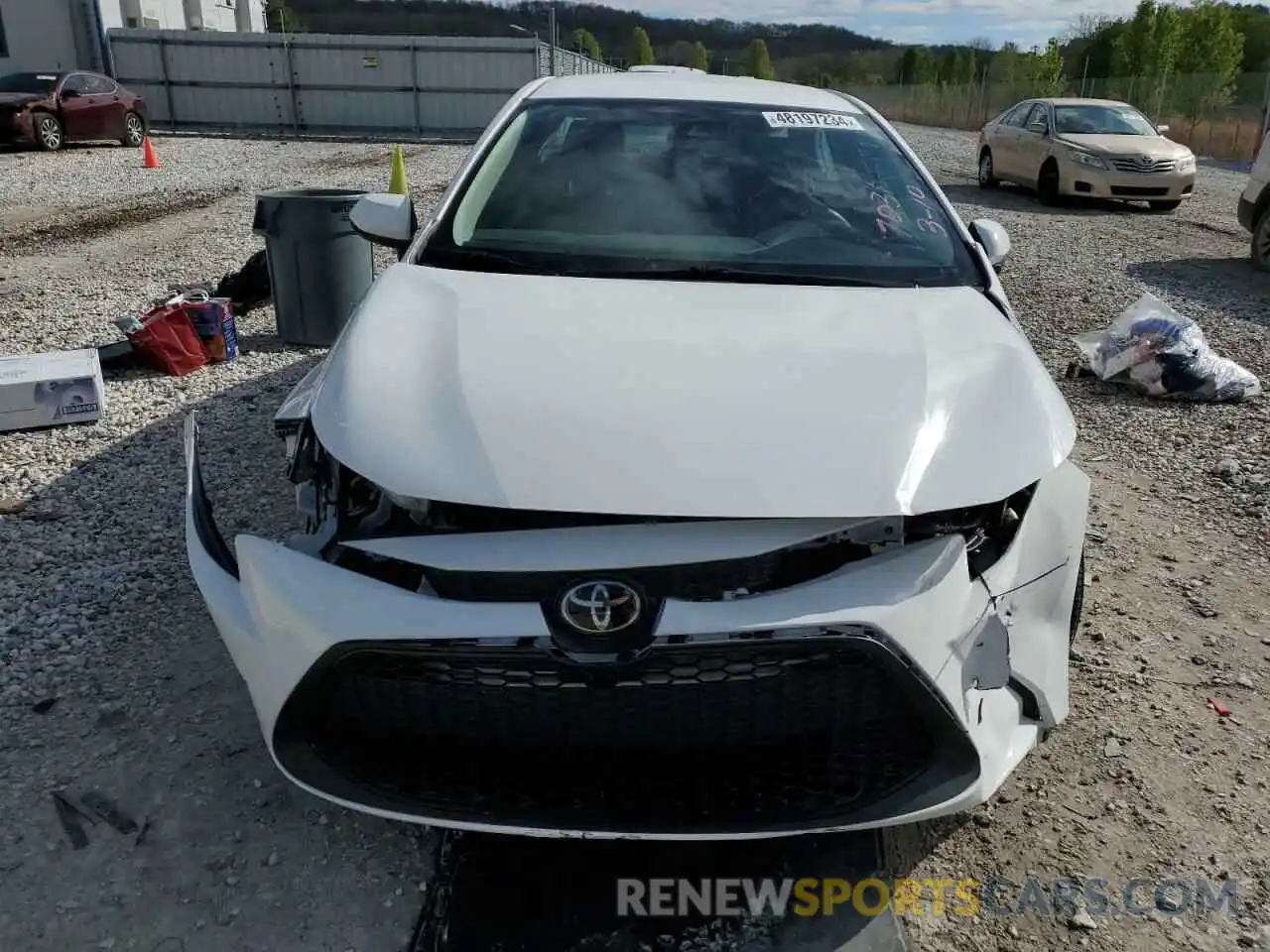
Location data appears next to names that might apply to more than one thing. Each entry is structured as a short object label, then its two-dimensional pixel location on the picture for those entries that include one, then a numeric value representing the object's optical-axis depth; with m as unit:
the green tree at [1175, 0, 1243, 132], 37.38
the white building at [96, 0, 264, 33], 26.83
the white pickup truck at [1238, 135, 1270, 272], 9.02
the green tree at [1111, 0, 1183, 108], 38.50
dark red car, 16.23
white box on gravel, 4.74
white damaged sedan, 1.83
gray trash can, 5.84
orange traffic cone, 15.52
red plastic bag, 5.55
